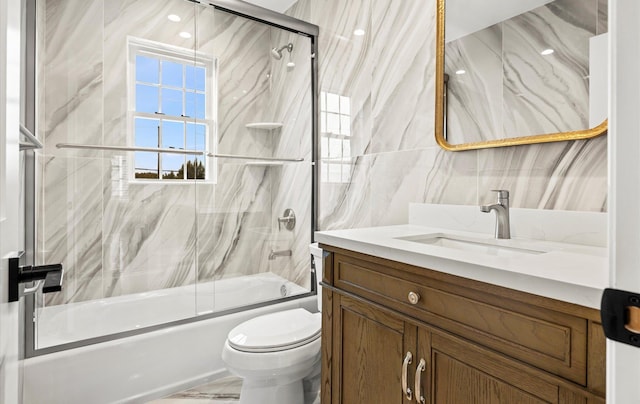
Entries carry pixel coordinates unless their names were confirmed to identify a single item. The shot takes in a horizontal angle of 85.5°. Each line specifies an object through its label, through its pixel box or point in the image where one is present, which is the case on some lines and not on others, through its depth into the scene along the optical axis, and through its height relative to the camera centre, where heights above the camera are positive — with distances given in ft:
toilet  4.87 -2.20
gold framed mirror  3.67 +1.60
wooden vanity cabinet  2.17 -1.10
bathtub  5.36 -2.50
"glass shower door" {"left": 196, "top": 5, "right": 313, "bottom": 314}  7.20 +0.74
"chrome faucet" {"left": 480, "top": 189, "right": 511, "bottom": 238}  4.04 -0.13
